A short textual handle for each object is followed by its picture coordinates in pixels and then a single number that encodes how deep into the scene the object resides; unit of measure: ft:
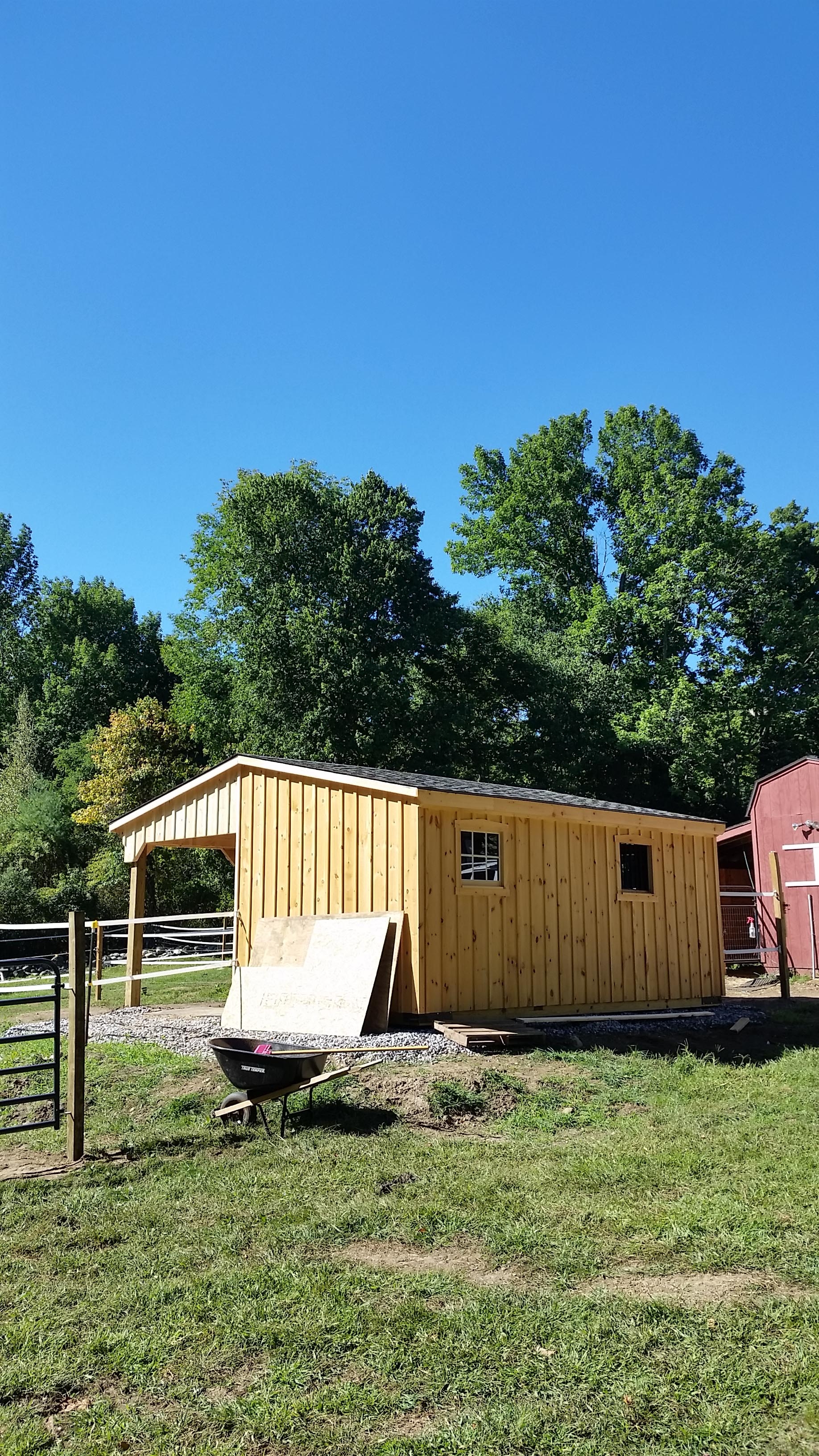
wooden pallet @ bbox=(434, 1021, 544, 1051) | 29.66
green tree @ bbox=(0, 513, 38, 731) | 133.59
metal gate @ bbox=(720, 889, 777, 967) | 62.85
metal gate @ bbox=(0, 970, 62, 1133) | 18.02
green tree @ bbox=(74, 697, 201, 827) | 99.71
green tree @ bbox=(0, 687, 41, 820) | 106.63
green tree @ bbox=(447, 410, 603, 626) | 113.19
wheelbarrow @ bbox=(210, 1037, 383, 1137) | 20.13
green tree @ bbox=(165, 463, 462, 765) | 85.97
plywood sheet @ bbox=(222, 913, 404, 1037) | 31.60
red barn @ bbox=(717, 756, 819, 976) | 58.65
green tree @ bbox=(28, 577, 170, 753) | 126.11
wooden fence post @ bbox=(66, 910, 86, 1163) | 19.36
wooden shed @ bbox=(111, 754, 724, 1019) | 33.40
